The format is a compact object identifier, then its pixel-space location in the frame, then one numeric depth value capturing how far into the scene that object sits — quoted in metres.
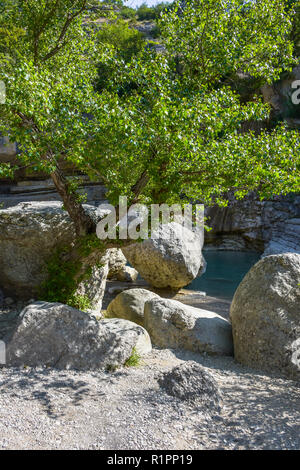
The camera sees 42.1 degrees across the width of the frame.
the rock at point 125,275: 14.08
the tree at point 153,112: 5.52
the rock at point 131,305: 7.99
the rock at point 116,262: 13.05
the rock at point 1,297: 7.90
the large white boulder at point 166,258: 12.27
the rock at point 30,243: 7.81
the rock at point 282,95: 26.89
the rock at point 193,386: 4.58
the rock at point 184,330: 6.77
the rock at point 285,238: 21.22
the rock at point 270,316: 6.06
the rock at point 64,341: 5.34
